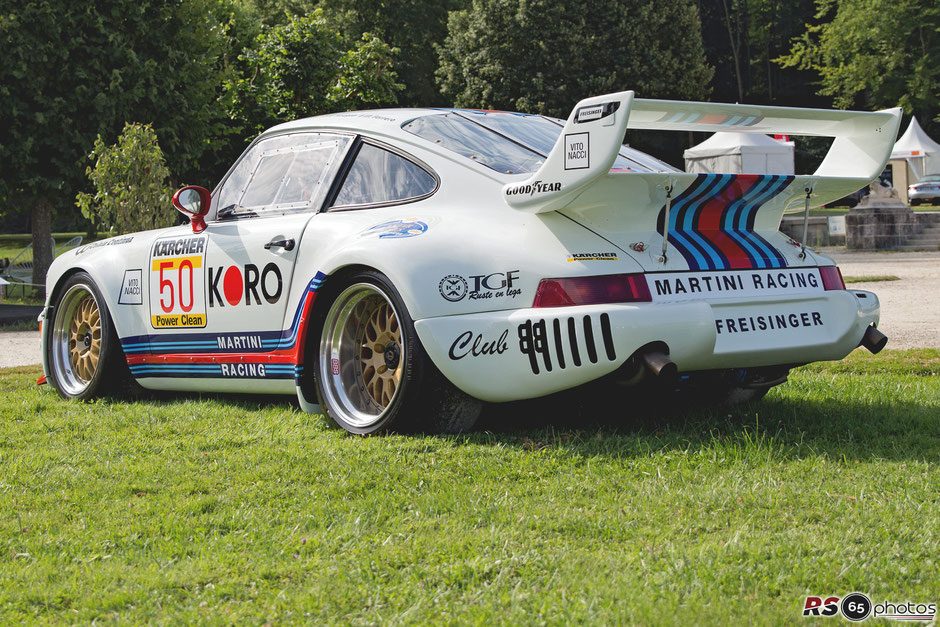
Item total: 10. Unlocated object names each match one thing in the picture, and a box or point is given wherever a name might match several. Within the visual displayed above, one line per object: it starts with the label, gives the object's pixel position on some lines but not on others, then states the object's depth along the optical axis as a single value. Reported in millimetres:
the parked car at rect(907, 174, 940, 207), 38094
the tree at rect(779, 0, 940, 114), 40938
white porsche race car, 4090
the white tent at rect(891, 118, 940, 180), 38375
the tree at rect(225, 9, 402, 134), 19953
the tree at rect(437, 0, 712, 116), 34625
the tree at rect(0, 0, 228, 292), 18766
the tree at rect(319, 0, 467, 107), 42938
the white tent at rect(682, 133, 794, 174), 24094
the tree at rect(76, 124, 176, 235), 12938
